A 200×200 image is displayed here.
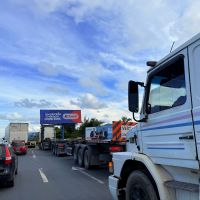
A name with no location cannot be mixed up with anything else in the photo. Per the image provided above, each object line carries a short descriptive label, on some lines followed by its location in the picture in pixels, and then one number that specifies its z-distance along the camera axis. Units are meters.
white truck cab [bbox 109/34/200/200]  4.52
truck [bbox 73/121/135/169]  16.34
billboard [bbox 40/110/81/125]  51.62
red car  33.91
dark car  11.05
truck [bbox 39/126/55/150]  47.69
